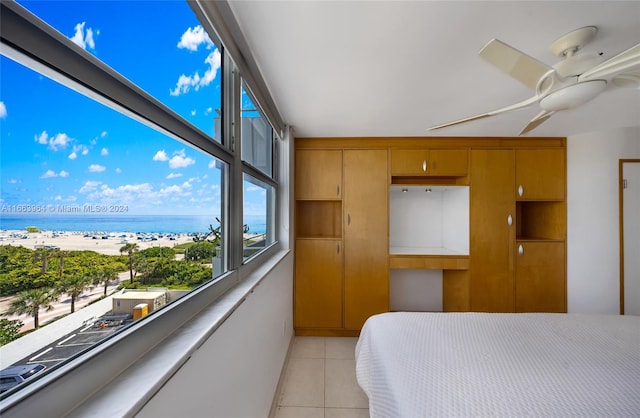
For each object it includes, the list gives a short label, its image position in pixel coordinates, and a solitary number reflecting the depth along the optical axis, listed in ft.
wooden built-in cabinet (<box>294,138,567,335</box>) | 9.41
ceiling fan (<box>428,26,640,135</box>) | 3.64
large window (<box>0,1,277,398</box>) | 1.38
